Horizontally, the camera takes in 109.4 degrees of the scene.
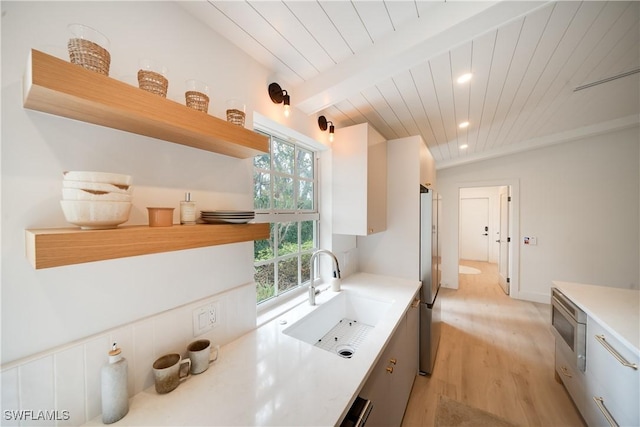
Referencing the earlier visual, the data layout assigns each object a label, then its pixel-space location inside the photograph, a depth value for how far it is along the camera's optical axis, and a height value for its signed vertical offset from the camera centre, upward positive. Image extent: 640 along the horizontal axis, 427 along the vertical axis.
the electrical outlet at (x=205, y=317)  0.99 -0.48
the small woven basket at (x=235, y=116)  0.95 +0.41
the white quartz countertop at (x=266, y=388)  0.71 -0.65
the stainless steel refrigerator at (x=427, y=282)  2.08 -0.64
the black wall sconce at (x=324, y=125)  1.82 +0.72
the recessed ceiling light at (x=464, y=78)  1.60 +0.98
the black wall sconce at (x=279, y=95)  1.35 +0.72
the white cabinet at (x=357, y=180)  1.82 +0.27
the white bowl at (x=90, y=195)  0.55 +0.05
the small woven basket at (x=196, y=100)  0.83 +0.42
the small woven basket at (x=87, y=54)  0.58 +0.41
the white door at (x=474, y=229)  6.69 -0.48
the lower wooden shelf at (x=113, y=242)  0.49 -0.08
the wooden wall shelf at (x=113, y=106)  0.50 +0.29
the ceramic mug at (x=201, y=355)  0.90 -0.58
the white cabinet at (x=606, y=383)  1.16 -0.99
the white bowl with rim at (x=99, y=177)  0.56 +0.09
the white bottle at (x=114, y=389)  0.68 -0.54
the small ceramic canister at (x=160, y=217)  0.72 -0.01
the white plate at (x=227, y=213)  0.89 +0.00
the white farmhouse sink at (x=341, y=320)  1.47 -0.79
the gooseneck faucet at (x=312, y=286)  1.61 -0.52
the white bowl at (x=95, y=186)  0.56 +0.07
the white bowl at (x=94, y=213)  0.55 +0.00
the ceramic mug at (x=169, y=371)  0.79 -0.57
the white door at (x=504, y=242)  4.27 -0.58
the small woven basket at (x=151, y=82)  0.71 +0.41
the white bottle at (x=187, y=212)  0.83 +0.00
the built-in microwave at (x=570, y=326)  1.60 -0.87
